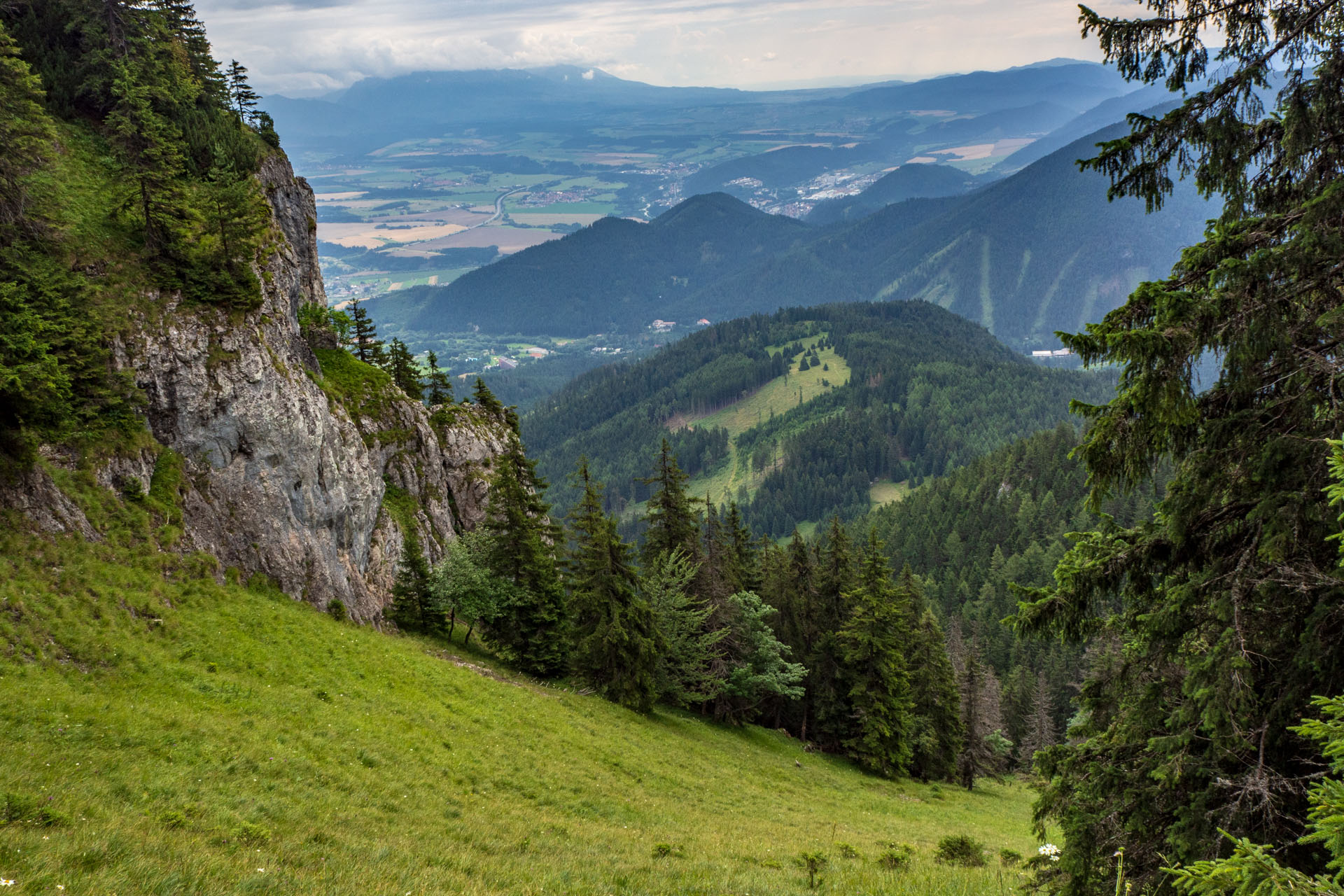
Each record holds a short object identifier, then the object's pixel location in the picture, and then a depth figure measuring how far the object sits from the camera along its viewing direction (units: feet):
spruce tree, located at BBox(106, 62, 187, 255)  104.27
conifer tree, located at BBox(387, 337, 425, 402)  201.46
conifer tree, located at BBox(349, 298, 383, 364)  199.82
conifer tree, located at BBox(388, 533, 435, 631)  133.59
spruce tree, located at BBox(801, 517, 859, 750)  155.02
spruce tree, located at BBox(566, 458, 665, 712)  120.57
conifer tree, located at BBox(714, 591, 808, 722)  139.03
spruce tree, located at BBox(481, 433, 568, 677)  130.52
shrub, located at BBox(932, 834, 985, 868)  67.97
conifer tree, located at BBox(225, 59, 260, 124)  177.58
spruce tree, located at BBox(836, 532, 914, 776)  141.79
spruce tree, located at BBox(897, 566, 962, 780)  163.94
